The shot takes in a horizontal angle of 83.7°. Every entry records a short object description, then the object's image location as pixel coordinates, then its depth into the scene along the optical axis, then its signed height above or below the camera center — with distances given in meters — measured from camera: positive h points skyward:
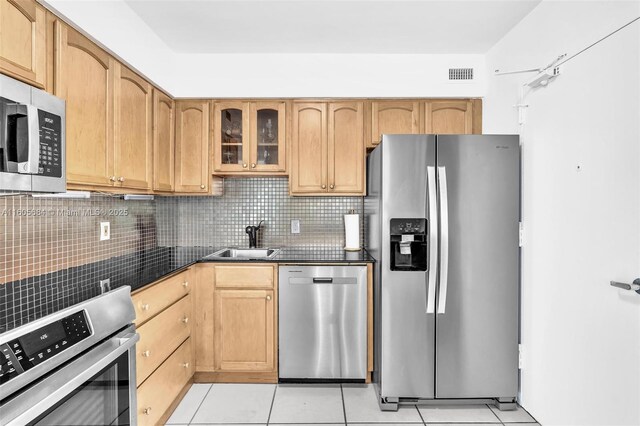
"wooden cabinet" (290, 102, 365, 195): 2.93 +0.53
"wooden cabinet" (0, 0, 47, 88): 1.30 +0.65
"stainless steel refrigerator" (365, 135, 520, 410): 2.29 -0.36
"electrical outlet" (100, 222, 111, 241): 2.27 -0.14
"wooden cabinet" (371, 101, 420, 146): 2.93 +0.76
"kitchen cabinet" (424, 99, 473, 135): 2.92 +0.76
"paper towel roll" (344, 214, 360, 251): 3.12 -0.19
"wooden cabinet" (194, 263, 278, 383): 2.66 -0.84
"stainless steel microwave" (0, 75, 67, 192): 1.14 +0.23
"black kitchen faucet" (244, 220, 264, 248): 3.18 -0.22
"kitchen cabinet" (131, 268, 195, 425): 1.87 -0.82
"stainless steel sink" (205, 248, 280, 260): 3.15 -0.38
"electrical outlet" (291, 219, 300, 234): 3.26 -0.15
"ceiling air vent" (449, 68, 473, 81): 2.90 +1.10
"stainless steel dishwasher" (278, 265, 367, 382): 2.60 -0.85
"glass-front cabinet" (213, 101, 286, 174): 2.94 +0.60
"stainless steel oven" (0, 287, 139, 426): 1.06 -0.56
